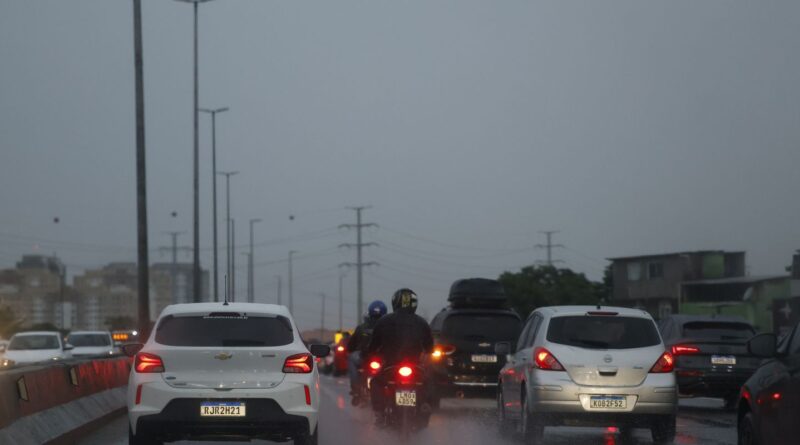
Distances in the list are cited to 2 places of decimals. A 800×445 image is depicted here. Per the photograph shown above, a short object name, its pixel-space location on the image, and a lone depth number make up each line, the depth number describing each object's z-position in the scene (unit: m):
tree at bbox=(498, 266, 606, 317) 108.19
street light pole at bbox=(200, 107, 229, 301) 68.25
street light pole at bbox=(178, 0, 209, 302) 50.56
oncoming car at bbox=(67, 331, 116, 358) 49.62
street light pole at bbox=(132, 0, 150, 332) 31.20
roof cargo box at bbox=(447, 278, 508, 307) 28.88
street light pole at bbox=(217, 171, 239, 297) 82.19
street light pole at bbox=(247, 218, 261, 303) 96.03
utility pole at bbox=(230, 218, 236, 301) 87.62
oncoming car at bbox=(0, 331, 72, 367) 40.41
